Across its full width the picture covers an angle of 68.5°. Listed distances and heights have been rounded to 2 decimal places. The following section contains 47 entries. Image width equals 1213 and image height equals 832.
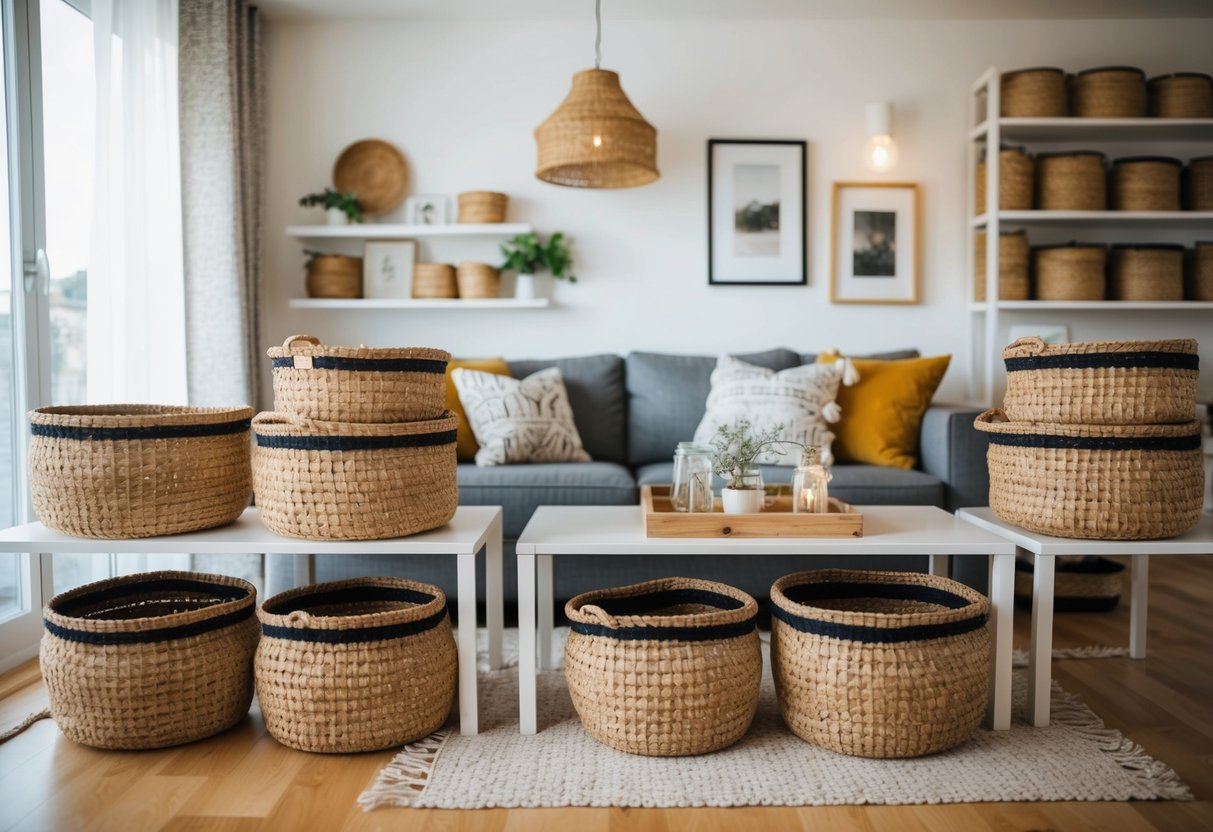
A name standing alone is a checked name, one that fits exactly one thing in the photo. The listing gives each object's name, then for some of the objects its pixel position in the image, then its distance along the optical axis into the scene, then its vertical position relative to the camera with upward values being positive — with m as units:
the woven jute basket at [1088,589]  2.83 -0.72
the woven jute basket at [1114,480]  1.83 -0.25
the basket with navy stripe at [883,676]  1.66 -0.60
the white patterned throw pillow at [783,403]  2.97 -0.14
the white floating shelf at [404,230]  3.54 +0.52
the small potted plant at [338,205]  3.57 +0.63
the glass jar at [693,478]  2.07 -0.27
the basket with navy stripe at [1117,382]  1.83 -0.04
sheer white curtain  2.57 +0.45
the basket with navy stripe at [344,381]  1.79 -0.04
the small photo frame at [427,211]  3.66 +0.62
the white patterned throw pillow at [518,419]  2.97 -0.20
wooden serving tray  1.93 -0.35
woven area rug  1.59 -0.78
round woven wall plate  3.67 +0.77
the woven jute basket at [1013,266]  3.52 +0.38
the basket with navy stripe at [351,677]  1.70 -0.61
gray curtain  3.11 +0.55
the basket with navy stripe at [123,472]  1.78 -0.22
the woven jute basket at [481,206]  3.55 +0.62
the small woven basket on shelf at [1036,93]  3.44 +1.04
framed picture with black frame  3.69 +0.62
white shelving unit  3.46 +0.58
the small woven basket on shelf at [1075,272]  3.48 +0.35
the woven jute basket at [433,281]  3.57 +0.32
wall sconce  3.59 +0.92
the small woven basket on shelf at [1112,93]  3.46 +1.05
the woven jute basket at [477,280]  3.56 +0.33
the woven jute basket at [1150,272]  3.49 +0.35
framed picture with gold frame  3.72 +0.50
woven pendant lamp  2.88 +0.76
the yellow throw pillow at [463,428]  3.07 -0.23
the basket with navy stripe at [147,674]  1.71 -0.61
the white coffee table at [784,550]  1.85 -0.39
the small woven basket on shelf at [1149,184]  3.48 +0.70
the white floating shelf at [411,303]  3.56 +0.23
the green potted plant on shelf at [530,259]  3.59 +0.41
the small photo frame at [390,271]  3.69 +0.37
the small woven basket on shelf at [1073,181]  3.48 +0.71
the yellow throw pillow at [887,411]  3.03 -0.17
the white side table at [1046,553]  1.83 -0.40
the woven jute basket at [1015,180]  3.47 +0.71
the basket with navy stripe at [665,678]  1.68 -0.61
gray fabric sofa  2.66 -0.41
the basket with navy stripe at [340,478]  1.77 -0.23
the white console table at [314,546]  1.80 -0.37
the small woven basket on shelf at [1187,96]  3.48 +1.04
